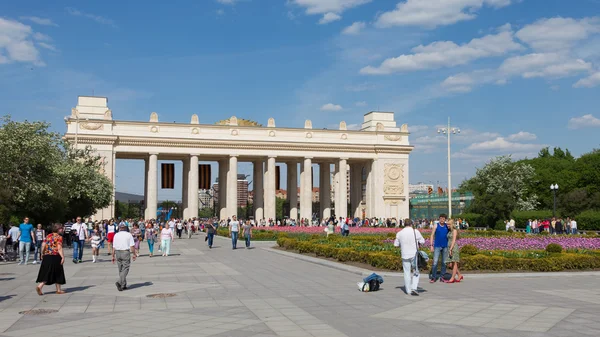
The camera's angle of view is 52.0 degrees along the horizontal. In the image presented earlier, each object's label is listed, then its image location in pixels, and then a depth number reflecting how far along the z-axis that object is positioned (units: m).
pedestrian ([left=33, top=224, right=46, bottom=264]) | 24.69
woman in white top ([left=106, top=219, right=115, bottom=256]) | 28.05
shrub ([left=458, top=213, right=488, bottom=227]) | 76.56
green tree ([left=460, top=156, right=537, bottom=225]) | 82.06
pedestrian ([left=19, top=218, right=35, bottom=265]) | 23.78
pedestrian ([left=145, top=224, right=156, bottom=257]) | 28.73
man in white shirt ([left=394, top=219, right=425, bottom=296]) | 13.94
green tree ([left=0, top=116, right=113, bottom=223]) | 32.06
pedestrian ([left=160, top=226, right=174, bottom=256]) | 28.48
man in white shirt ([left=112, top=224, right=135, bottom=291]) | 15.42
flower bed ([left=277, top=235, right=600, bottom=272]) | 18.86
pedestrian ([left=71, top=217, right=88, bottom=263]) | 24.88
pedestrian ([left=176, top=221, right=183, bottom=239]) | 48.76
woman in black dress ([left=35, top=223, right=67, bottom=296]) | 14.51
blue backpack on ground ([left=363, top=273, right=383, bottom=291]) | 14.43
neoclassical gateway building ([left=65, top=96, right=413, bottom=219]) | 68.94
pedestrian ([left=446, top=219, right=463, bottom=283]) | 16.39
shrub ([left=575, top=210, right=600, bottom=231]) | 59.16
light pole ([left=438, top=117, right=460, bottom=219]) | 56.73
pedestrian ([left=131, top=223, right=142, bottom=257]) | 27.58
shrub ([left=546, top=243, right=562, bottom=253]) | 21.66
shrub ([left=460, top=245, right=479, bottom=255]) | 20.88
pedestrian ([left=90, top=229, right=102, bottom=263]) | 24.72
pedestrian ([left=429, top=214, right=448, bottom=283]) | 16.64
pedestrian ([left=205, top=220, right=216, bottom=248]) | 35.03
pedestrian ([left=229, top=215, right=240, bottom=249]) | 33.66
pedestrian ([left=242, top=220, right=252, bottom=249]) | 34.87
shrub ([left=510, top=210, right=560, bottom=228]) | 68.31
